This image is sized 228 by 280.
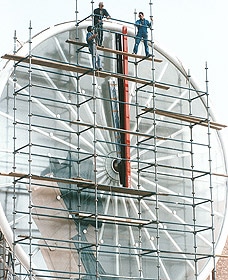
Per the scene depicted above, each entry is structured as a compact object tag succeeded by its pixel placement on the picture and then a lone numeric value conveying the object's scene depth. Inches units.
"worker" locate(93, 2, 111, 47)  933.2
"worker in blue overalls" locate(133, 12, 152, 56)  956.0
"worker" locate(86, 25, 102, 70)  911.0
